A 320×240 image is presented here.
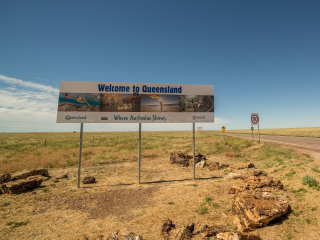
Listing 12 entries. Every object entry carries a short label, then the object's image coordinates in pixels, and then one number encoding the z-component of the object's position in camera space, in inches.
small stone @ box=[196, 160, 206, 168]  513.0
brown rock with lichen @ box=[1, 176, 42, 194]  316.8
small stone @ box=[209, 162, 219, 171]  474.0
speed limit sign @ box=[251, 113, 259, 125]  884.6
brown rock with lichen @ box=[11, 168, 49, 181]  363.2
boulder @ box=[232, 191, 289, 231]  178.1
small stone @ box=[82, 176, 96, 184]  378.0
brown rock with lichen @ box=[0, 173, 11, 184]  350.5
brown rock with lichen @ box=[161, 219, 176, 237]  174.1
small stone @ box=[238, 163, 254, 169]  397.9
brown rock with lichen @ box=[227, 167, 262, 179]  347.4
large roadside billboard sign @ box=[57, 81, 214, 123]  366.9
